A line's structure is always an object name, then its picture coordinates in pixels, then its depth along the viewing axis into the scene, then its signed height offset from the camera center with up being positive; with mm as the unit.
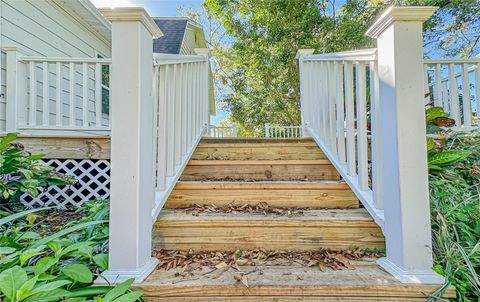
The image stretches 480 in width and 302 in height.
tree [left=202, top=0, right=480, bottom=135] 6891 +3454
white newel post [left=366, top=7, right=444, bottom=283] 1104 +42
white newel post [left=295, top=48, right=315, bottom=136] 2838 +940
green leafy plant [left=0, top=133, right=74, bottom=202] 1769 -71
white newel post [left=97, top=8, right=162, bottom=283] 1095 +69
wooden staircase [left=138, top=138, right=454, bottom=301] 1043 -366
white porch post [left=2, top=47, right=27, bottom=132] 2760 +799
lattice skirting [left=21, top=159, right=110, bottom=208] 2400 -222
